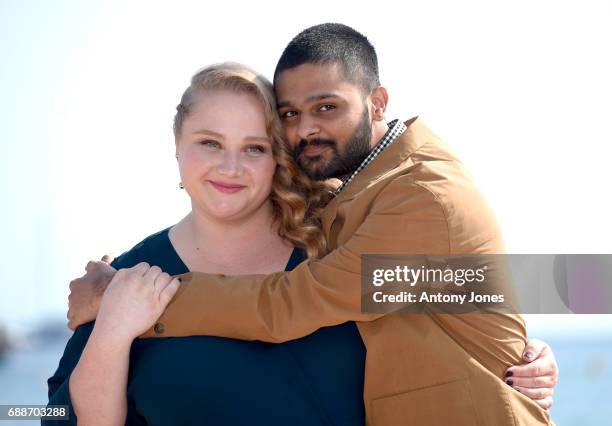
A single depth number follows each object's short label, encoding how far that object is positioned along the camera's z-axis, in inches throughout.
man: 110.3
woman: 113.5
